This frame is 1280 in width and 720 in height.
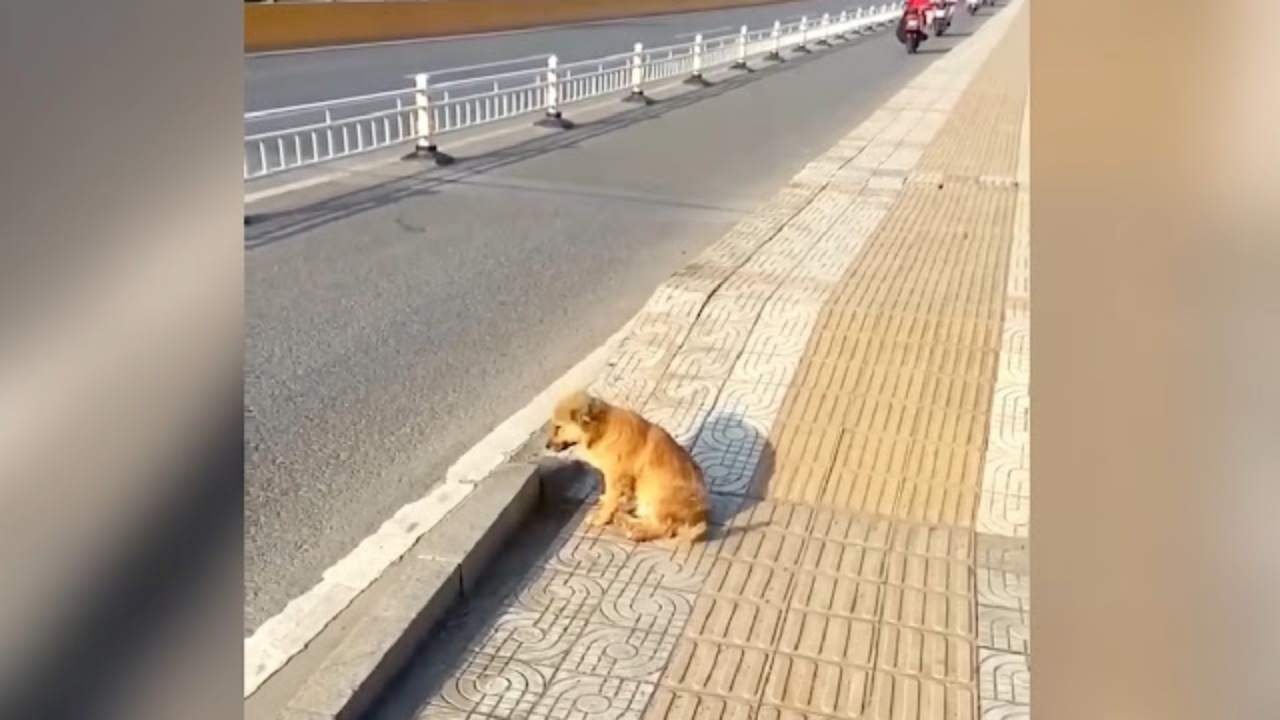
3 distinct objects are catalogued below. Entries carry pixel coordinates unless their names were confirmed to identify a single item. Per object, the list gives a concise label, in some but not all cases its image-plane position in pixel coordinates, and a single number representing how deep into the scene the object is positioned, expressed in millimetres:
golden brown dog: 3199
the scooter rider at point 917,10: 22266
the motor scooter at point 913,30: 22312
